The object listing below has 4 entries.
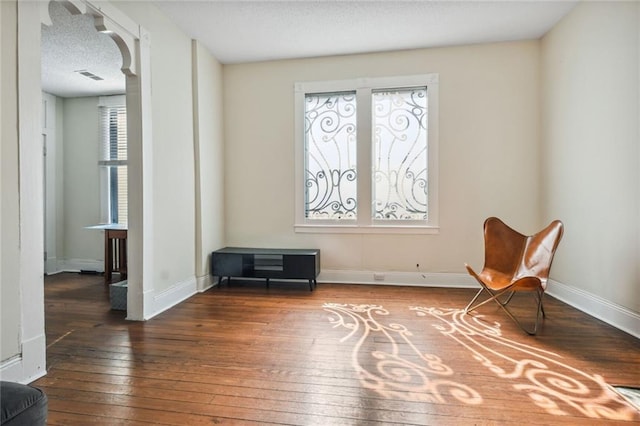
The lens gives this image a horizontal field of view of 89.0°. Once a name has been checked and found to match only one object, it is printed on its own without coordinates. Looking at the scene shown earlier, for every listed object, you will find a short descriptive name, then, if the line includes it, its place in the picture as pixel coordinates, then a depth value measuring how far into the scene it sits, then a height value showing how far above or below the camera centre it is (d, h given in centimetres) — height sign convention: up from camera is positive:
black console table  398 -66
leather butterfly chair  277 -49
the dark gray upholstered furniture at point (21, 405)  92 -57
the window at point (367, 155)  417 +74
